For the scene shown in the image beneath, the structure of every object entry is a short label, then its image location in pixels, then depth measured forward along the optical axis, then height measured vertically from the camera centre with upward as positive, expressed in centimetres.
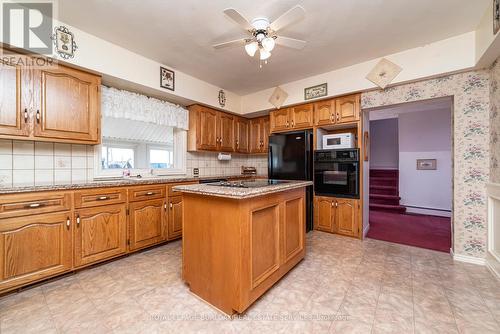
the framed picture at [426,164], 494 +4
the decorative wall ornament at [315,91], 333 +121
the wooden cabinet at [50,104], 190 +62
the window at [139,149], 287 +26
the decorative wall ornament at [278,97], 377 +125
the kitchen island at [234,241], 149 -59
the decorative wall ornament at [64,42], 208 +125
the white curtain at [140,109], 270 +83
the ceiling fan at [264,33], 165 +119
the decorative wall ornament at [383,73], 275 +124
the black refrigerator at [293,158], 348 +14
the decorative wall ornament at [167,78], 298 +127
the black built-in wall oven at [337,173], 316 -11
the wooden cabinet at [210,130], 362 +66
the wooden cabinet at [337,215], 316 -78
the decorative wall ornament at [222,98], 391 +126
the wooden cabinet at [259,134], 443 +67
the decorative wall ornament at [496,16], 175 +127
